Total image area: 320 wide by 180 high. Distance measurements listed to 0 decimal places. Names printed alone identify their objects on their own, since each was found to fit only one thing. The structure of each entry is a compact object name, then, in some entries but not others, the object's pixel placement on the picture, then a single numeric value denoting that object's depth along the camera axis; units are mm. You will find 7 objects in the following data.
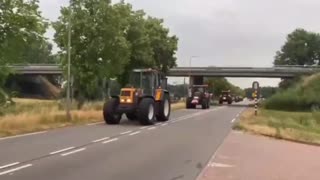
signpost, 44062
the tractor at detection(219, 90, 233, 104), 108050
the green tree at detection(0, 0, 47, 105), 30922
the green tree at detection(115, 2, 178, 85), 58344
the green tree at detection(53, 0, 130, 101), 42344
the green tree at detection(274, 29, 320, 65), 164500
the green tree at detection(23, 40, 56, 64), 32906
